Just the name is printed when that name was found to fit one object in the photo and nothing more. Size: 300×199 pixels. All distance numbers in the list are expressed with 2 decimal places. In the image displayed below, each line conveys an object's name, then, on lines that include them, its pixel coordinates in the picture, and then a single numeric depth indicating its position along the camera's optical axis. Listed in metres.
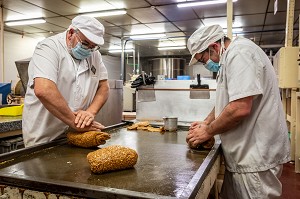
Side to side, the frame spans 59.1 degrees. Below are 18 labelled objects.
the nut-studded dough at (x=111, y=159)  1.03
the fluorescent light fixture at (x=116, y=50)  11.04
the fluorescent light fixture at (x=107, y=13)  5.81
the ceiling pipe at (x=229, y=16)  2.82
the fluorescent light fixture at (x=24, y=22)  6.59
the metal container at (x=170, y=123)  2.05
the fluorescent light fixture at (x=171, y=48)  10.26
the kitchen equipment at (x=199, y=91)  3.09
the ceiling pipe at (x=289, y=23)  3.71
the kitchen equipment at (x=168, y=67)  9.74
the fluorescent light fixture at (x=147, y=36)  8.26
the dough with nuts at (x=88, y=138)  1.42
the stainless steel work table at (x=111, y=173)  0.84
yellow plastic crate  2.48
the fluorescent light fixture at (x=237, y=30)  7.48
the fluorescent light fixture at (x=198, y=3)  5.10
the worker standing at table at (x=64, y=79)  1.53
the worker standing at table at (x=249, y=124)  1.31
